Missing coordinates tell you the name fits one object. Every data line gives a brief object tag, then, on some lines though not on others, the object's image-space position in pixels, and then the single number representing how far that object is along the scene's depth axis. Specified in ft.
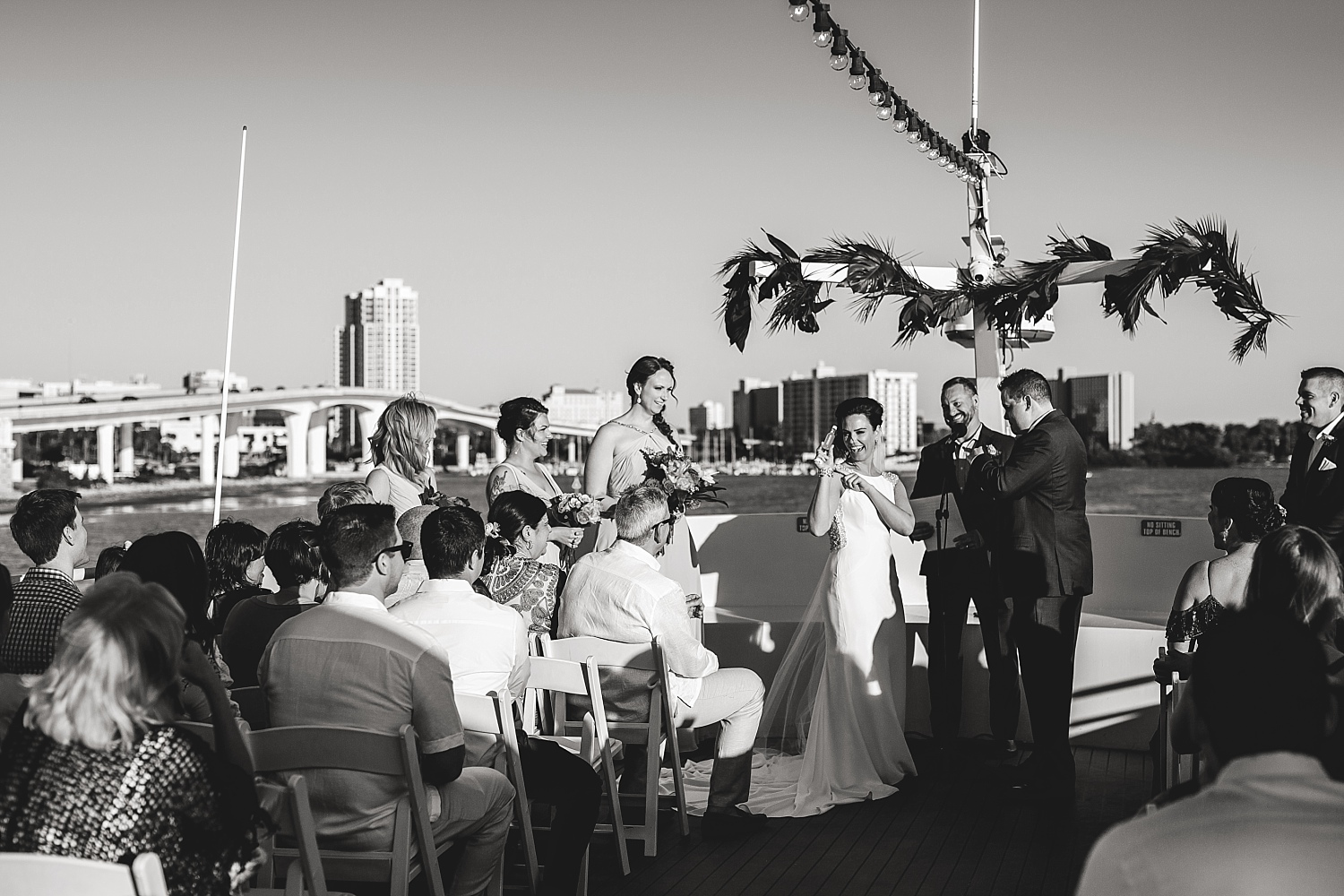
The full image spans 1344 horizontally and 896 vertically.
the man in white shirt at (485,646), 11.18
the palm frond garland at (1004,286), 16.96
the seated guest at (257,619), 12.21
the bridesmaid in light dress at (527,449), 17.20
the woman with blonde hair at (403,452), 15.72
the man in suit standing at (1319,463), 14.90
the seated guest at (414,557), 13.44
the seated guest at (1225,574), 12.42
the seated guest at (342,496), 14.08
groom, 14.71
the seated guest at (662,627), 13.20
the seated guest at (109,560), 14.04
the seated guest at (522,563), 13.74
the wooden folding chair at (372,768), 8.38
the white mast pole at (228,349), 23.69
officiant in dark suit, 16.48
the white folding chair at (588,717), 11.82
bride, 15.42
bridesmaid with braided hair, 17.25
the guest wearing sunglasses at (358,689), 9.16
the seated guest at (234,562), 13.93
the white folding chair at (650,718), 12.71
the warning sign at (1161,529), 23.00
